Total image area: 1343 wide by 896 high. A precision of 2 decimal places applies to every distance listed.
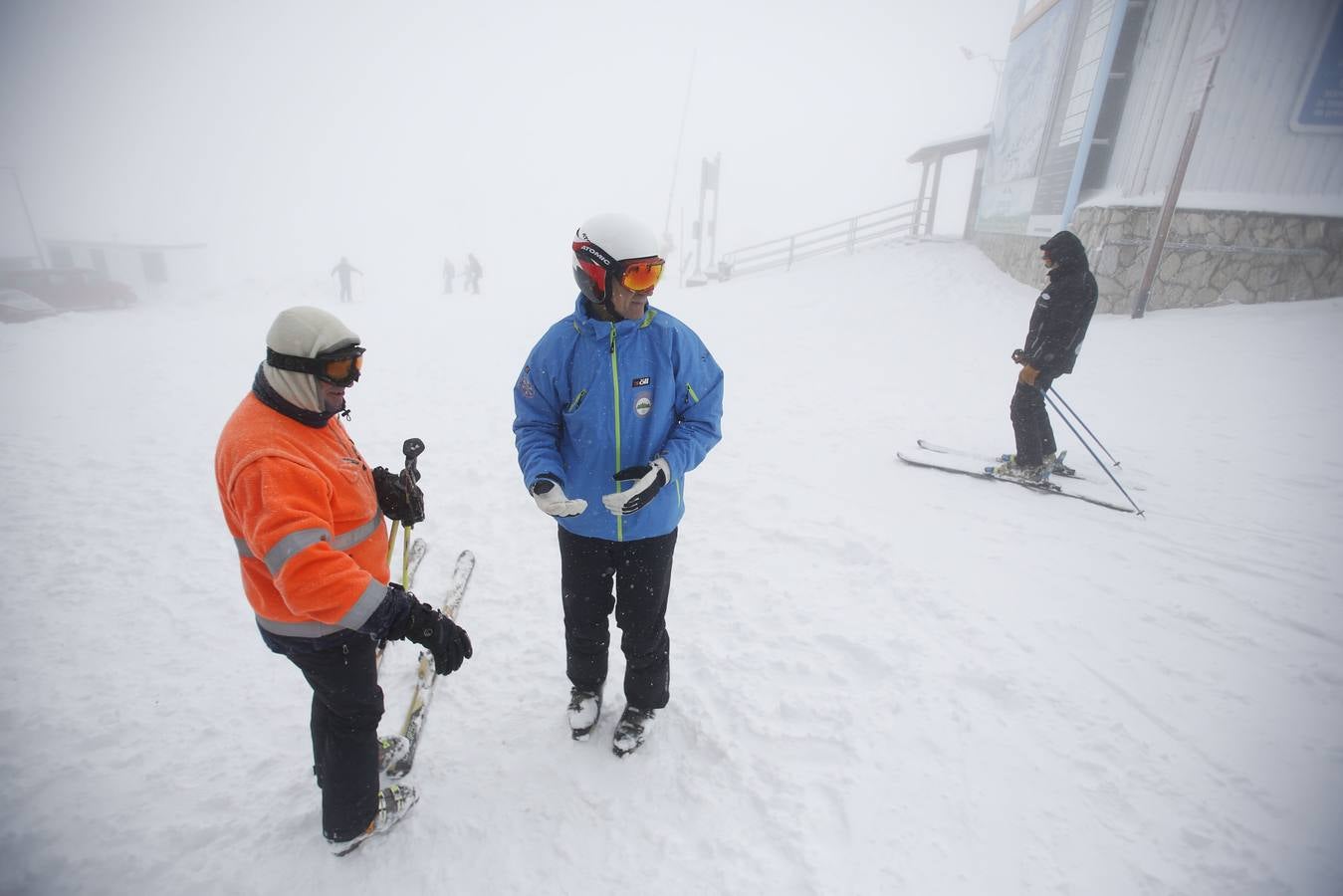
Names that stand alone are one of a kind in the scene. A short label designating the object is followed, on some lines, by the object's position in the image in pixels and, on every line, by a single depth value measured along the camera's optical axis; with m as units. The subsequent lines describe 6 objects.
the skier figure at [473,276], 21.66
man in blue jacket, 2.07
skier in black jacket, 4.79
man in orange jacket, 1.55
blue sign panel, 8.46
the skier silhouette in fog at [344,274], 19.59
